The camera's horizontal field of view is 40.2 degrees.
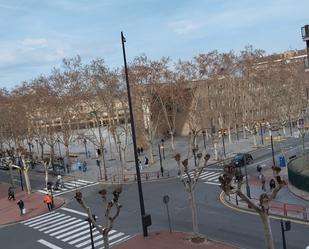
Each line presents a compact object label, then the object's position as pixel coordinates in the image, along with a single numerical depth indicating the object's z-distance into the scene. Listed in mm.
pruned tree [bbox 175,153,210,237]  21797
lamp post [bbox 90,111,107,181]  44656
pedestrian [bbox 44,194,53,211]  34031
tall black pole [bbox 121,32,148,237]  22822
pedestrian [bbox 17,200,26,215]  33247
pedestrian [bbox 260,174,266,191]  31231
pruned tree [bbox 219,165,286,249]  14320
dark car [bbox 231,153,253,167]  41575
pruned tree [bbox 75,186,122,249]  16297
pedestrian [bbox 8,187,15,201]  40000
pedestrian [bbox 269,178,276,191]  30434
